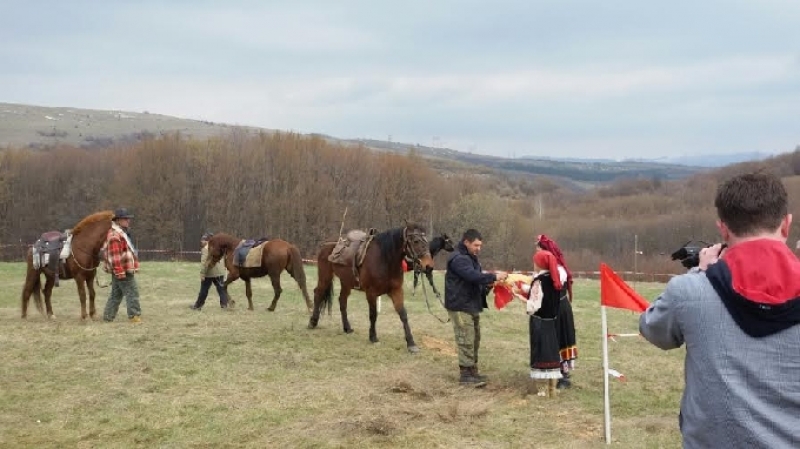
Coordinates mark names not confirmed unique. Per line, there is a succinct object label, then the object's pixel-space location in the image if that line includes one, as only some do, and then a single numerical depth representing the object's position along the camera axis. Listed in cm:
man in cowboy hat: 1130
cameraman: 219
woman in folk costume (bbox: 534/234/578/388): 810
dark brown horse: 979
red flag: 629
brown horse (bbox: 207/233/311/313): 1368
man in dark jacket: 836
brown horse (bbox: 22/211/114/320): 1167
